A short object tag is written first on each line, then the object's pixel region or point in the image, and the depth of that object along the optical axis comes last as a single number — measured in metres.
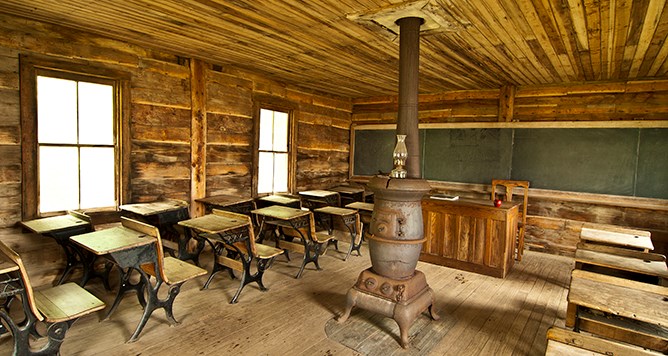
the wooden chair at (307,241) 4.23
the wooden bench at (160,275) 2.74
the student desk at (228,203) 4.58
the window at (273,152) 5.77
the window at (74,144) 3.59
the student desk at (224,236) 3.28
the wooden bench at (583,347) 1.77
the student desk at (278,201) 5.25
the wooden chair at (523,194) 5.12
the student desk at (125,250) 2.55
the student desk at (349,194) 6.37
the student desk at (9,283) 1.97
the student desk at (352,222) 4.75
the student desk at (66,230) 3.15
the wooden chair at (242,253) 3.45
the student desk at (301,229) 4.12
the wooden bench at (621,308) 2.17
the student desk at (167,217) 3.91
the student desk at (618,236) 3.48
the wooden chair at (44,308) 2.04
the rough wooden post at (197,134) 4.67
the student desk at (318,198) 5.77
